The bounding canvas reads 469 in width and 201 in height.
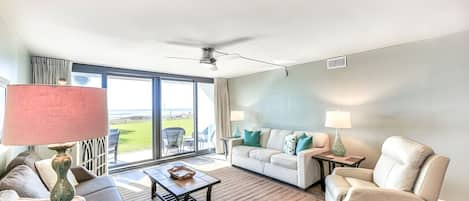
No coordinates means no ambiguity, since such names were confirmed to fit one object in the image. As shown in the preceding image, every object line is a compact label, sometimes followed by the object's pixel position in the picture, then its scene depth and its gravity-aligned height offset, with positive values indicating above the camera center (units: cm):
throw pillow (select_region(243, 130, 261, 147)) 472 -71
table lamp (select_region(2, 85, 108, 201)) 97 -2
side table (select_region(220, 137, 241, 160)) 499 -80
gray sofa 210 -88
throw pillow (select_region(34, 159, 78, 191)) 219 -65
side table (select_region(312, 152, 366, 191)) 317 -84
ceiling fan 290 +88
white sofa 346 -95
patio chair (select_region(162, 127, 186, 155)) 543 -76
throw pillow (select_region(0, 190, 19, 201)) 136 -55
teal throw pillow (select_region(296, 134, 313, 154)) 372 -66
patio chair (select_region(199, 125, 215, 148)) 619 -80
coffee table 253 -96
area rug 322 -136
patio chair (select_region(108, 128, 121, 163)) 459 -69
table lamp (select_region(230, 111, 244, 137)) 549 -24
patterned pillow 391 -72
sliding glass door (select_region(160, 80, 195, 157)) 540 -25
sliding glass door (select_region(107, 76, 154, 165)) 466 -24
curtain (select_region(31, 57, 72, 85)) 357 +70
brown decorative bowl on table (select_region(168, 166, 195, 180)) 288 -90
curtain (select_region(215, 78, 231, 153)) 613 -11
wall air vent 381 +77
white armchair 188 -71
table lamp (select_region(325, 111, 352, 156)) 334 -28
